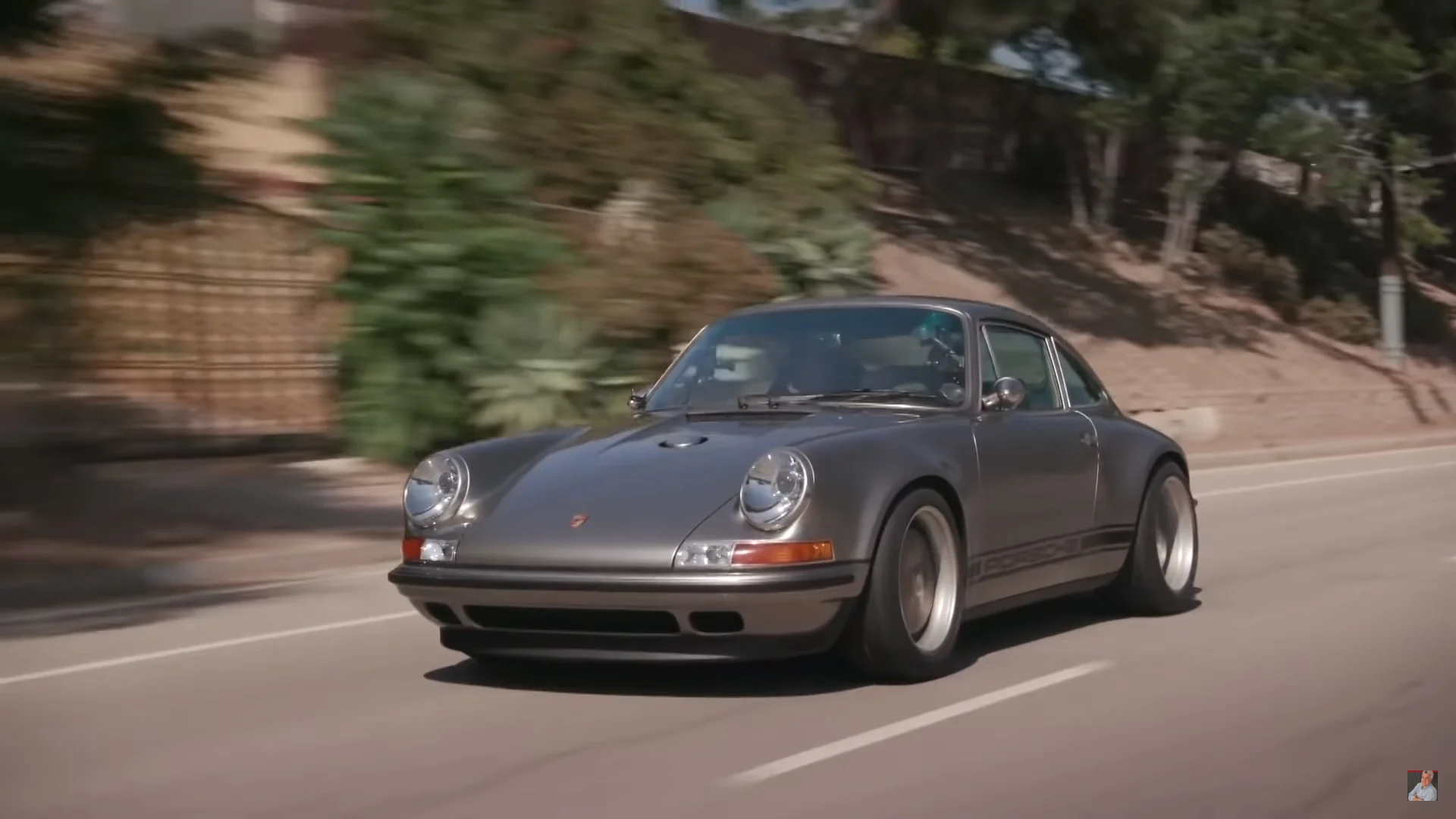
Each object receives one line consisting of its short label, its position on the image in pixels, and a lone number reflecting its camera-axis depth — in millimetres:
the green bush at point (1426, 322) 39938
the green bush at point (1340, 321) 37656
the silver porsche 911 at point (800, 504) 6383
